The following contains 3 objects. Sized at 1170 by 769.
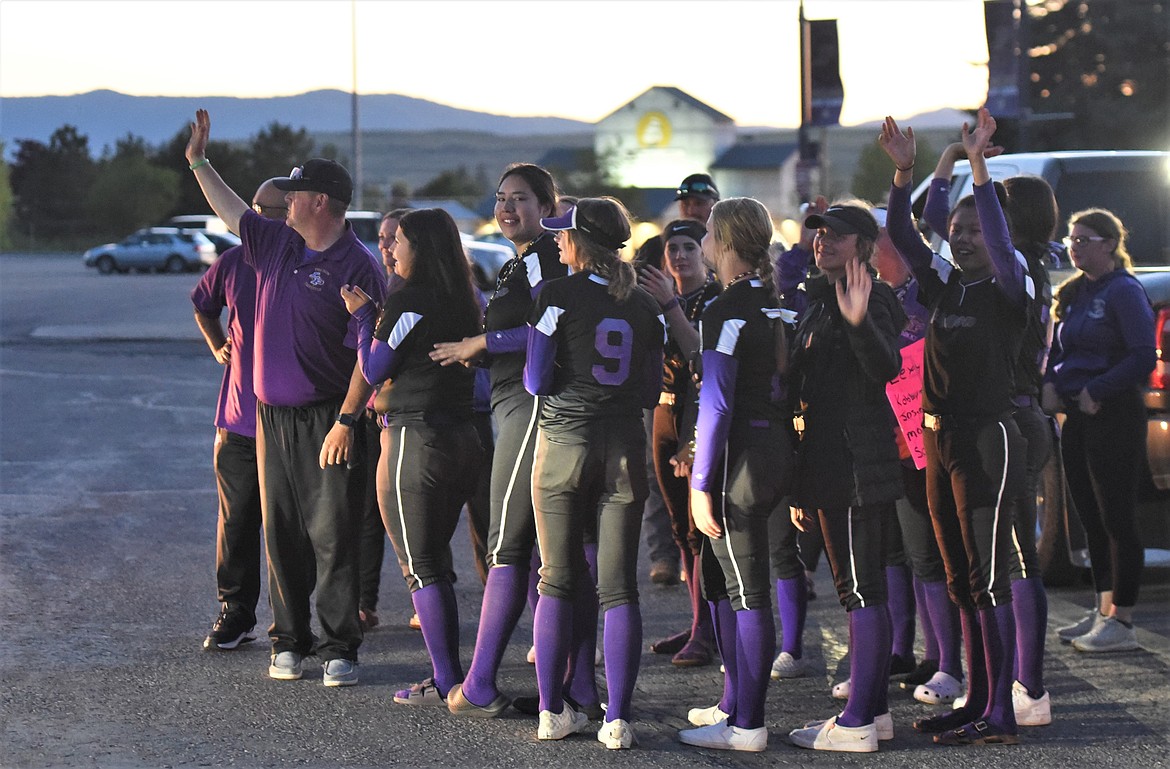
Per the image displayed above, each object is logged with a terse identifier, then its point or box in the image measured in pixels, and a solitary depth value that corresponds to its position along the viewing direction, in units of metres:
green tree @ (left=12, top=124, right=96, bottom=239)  104.31
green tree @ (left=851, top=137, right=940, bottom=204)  119.25
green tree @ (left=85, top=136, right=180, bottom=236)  94.25
